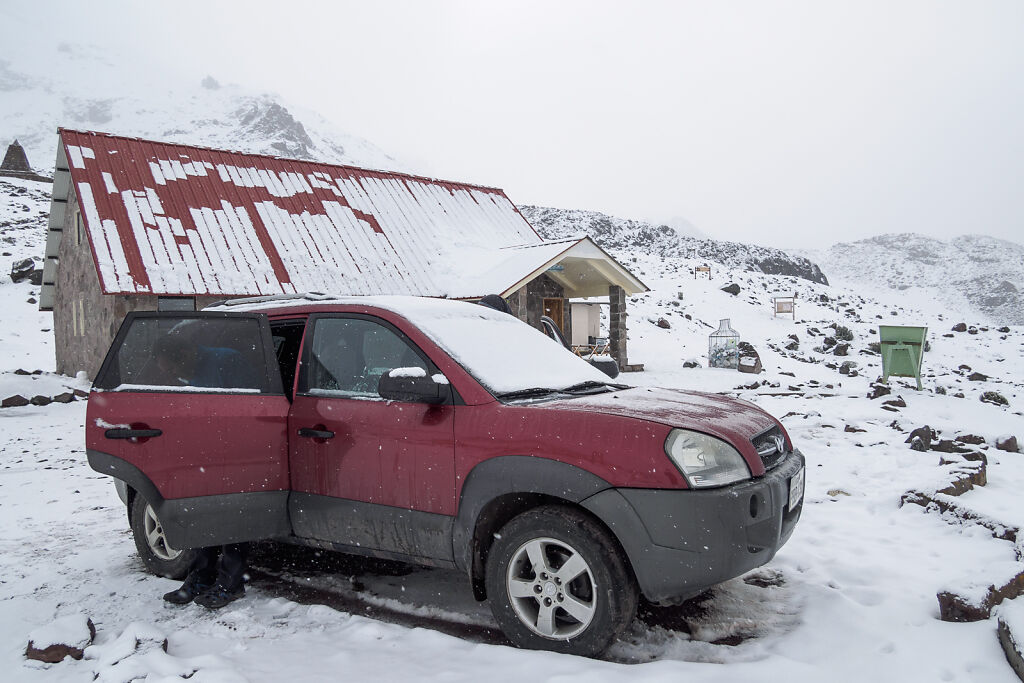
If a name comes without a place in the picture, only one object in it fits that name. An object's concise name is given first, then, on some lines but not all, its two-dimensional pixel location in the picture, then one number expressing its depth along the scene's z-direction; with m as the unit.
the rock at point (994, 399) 13.14
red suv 2.86
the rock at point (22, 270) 31.11
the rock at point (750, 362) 17.72
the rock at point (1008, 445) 7.70
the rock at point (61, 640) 3.06
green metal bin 13.01
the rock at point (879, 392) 11.76
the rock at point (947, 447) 6.99
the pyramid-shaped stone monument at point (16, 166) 53.75
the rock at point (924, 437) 7.37
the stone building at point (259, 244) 14.04
